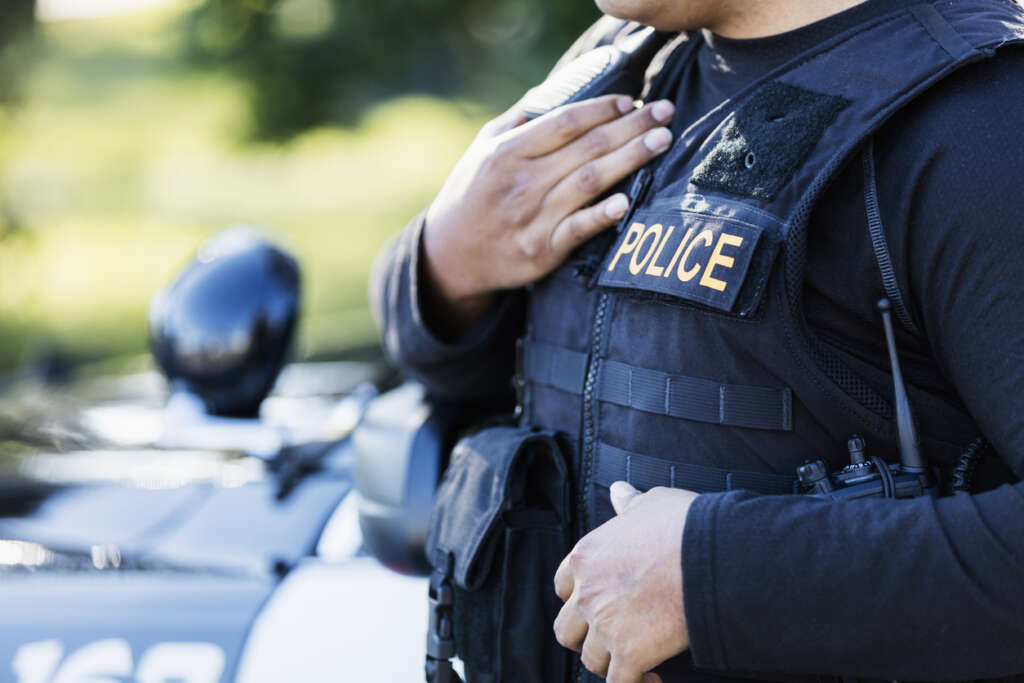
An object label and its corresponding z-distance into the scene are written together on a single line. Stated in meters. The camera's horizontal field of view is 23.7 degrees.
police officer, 1.38
